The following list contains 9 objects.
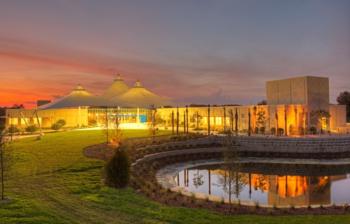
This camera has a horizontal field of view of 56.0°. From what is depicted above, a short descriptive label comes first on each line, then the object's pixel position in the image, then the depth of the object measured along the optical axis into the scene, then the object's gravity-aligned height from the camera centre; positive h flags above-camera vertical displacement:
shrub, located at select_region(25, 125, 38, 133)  38.53 -0.80
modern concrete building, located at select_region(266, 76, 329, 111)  37.47 +3.32
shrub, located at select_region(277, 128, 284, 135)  36.19 -1.23
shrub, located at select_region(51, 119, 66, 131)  42.47 -0.53
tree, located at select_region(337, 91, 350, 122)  55.22 +3.57
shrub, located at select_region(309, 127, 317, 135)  35.30 -1.12
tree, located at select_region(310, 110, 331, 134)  36.31 +0.40
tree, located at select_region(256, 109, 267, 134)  38.16 +0.02
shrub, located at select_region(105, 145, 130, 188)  13.39 -2.03
